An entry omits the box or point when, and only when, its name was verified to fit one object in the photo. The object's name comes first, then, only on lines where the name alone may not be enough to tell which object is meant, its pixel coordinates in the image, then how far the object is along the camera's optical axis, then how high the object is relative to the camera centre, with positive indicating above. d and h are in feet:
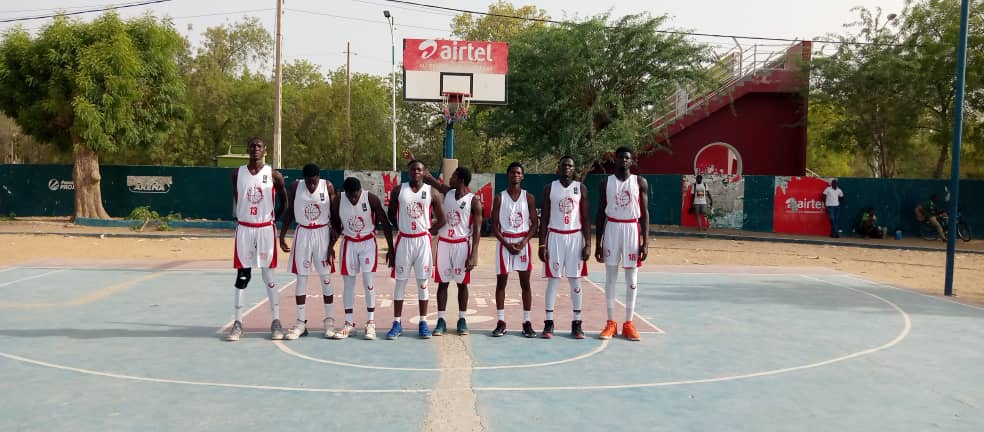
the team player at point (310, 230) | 29.14 -1.72
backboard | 58.85 +8.93
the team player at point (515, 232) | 29.68 -1.61
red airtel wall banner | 83.05 -1.21
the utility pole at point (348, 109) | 149.34 +14.40
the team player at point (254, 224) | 28.76 -1.51
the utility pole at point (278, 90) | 80.94 +9.85
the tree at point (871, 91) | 87.40 +11.97
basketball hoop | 58.29 +6.20
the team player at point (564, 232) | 29.78 -1.57
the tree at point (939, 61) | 81.41 +14.64
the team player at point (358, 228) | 29.30 -1.60
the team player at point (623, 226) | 29.96 -1.33
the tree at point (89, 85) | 83.92 +10.11
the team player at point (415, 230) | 29.17 -1.62
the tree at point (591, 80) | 88.17 +12.57
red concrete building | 95.71 +8.11
